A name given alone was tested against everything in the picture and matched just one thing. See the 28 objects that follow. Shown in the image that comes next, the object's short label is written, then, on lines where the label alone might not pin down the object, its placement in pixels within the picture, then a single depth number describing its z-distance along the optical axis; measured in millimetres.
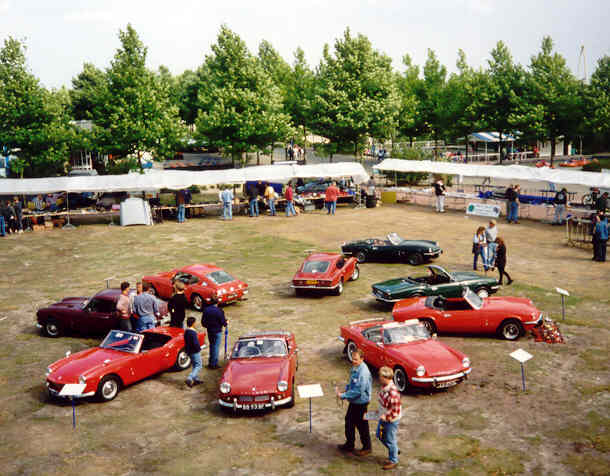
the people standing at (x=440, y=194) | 34375
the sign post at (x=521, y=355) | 10742
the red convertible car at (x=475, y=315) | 14078
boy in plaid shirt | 8242
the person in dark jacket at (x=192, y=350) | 12102
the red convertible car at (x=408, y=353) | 11148
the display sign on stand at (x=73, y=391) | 10722
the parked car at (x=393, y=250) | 21812
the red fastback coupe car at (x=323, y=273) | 18109
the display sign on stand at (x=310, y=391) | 9391
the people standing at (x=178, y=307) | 14040
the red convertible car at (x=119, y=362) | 11539
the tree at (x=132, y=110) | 40656
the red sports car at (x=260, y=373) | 10625
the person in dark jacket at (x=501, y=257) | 18562
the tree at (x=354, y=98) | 45000
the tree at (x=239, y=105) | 43844
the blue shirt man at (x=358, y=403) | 8664
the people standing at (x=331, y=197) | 35219
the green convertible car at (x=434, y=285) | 16250
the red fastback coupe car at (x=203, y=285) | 17297
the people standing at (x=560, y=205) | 29392
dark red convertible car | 15562
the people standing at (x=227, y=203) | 34531
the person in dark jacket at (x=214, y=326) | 12891
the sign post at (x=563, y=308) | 14959
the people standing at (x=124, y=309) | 14516
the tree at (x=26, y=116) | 38188
